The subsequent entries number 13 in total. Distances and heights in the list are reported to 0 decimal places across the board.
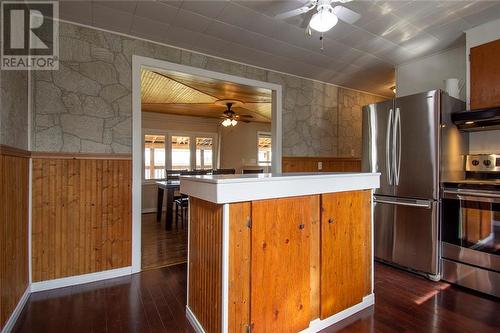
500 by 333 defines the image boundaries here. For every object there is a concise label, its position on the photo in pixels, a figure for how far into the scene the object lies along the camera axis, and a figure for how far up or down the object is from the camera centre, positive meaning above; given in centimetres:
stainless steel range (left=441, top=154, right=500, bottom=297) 221 -60
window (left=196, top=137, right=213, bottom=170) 670 +35
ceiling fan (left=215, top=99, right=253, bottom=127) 472 +111
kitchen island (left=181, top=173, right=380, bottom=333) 144 -56
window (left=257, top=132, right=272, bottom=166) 754 +58
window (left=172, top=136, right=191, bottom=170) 637 +33
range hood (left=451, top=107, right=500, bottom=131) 237 +47
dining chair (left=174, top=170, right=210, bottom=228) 446 -67
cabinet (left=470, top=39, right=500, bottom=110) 245 +92
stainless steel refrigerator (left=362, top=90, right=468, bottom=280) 254 -2
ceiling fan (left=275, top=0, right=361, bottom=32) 184 +118
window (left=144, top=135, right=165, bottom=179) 604 +24
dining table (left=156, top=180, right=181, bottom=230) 418 -51
